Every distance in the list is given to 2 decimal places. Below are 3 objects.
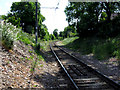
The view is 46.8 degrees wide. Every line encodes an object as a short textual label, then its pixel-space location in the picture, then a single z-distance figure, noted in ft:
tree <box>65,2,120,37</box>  74.69
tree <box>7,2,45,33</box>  115.75
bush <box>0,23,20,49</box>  26.43
